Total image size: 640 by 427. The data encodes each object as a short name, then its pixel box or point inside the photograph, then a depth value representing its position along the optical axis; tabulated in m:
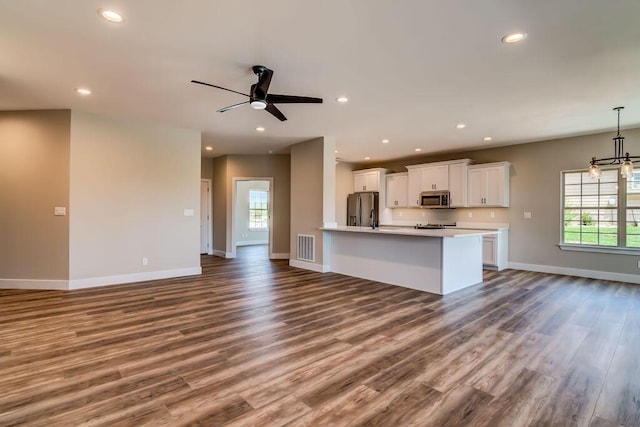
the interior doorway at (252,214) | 11.30
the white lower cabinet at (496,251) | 6.58
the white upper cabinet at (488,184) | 6.77
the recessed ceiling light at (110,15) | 2.40
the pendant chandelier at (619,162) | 4.34
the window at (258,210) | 11.68
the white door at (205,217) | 8.94
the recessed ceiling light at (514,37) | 2.67
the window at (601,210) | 5.61
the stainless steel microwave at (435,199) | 7.49
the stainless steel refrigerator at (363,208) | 8.82
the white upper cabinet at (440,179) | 7.29
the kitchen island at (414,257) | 4.75
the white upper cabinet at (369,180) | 8.84
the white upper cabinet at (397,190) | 8.52
